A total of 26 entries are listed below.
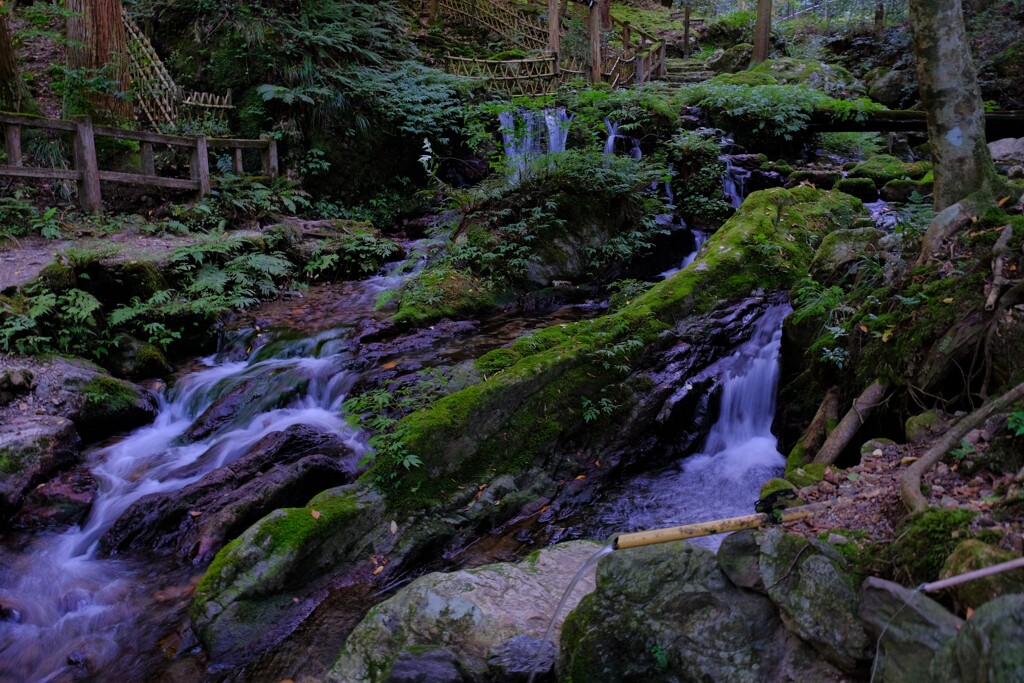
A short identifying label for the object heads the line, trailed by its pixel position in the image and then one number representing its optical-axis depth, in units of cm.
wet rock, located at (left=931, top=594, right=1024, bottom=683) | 184
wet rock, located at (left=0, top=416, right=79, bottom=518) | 558
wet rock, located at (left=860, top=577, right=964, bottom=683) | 221
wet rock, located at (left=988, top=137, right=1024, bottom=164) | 1081
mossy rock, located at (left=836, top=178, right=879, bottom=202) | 1075
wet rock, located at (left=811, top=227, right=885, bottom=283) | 620
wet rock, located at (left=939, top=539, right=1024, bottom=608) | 209
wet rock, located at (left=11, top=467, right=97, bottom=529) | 555
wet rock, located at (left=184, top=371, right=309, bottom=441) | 680
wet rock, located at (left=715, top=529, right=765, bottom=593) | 294
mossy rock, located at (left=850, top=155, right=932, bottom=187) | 1118
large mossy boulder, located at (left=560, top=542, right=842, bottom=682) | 289
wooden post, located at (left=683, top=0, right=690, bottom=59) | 2506
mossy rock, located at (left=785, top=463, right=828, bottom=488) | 396
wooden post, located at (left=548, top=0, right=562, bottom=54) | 1648
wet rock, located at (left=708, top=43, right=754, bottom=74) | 2194
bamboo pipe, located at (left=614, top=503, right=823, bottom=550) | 300
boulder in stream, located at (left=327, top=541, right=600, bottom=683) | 340
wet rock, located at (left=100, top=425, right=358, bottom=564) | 510
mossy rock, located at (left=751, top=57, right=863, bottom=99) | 1738
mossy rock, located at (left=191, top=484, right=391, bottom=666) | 407
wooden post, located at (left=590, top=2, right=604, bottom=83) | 1731
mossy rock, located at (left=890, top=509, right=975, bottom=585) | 248
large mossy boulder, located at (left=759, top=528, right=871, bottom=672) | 255
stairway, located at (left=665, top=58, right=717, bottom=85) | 2202
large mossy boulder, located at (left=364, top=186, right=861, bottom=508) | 523
